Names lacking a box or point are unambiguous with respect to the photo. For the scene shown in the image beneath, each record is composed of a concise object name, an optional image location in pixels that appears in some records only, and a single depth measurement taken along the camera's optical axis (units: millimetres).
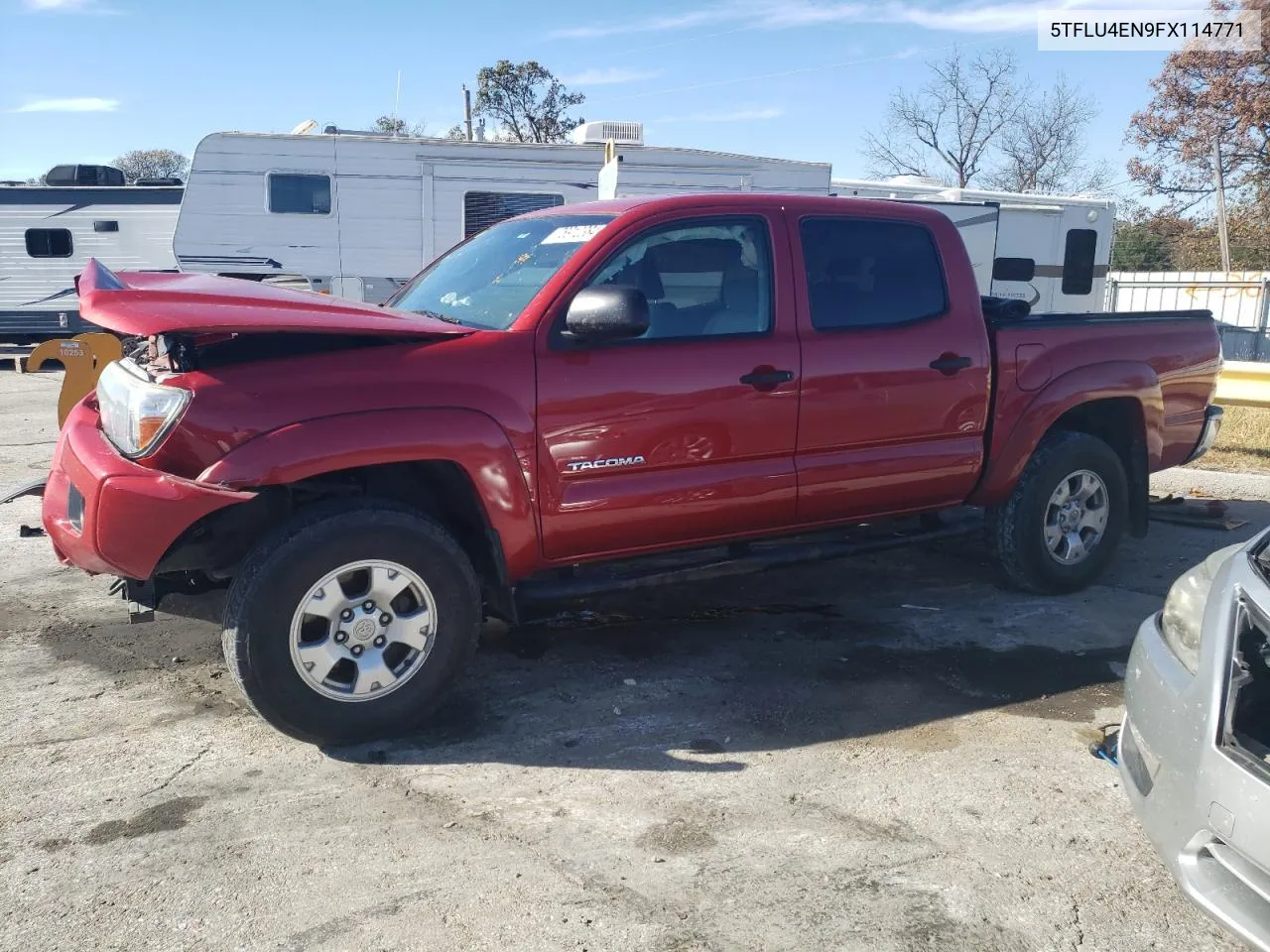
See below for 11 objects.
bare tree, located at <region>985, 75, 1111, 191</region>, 37188
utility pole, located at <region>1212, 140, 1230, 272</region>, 26141
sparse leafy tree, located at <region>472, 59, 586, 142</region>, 36969
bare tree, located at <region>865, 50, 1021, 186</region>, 37156
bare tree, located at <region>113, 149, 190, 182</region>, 55656
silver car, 2273
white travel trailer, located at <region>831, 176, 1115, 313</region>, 14398
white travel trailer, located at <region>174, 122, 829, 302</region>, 12477
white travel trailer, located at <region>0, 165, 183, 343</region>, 17109
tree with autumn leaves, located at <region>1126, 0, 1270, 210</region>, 27500
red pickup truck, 3420
